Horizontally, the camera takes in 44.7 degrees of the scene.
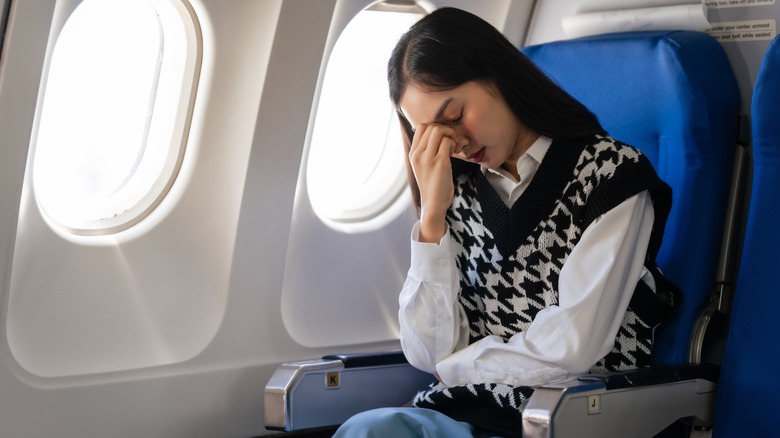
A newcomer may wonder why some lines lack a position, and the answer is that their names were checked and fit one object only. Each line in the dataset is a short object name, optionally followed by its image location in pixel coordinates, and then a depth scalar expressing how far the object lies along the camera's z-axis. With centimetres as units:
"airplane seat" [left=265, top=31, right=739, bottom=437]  229
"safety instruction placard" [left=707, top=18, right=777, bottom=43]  270
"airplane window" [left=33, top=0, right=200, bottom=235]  298
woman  221
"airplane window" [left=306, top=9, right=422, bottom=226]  371
